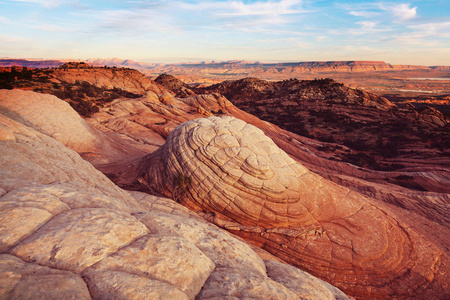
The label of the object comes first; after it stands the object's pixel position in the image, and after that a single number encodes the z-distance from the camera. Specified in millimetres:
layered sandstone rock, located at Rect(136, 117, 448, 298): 9703
